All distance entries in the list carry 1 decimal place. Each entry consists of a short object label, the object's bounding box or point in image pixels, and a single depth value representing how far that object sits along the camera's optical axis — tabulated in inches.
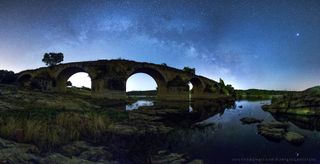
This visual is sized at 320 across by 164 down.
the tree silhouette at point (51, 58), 2113.0
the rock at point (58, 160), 232.5
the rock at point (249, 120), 645.6
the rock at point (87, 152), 270.6
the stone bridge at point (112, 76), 1440.8
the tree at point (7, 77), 1404.5
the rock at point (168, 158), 276.8
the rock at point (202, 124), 564.2
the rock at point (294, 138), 407.3
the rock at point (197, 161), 270.2
